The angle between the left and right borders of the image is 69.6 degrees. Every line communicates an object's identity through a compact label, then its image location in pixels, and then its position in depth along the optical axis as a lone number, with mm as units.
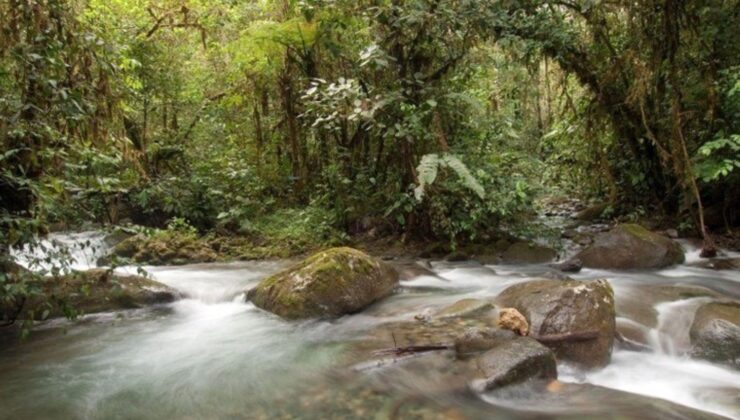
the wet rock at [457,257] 8680
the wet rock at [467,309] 5191
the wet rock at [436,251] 8961
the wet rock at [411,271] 7414
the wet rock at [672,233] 8880
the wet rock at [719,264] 7355
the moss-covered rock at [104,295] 5711
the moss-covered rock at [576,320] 4387
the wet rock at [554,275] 7095
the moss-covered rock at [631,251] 7688
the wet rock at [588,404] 3607
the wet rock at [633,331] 4896
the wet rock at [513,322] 4578
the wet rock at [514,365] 3896
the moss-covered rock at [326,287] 5922
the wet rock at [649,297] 5402
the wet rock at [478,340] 4336
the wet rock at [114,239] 10039
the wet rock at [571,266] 7695
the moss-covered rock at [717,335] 4379
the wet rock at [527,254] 8438
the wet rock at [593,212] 10969
